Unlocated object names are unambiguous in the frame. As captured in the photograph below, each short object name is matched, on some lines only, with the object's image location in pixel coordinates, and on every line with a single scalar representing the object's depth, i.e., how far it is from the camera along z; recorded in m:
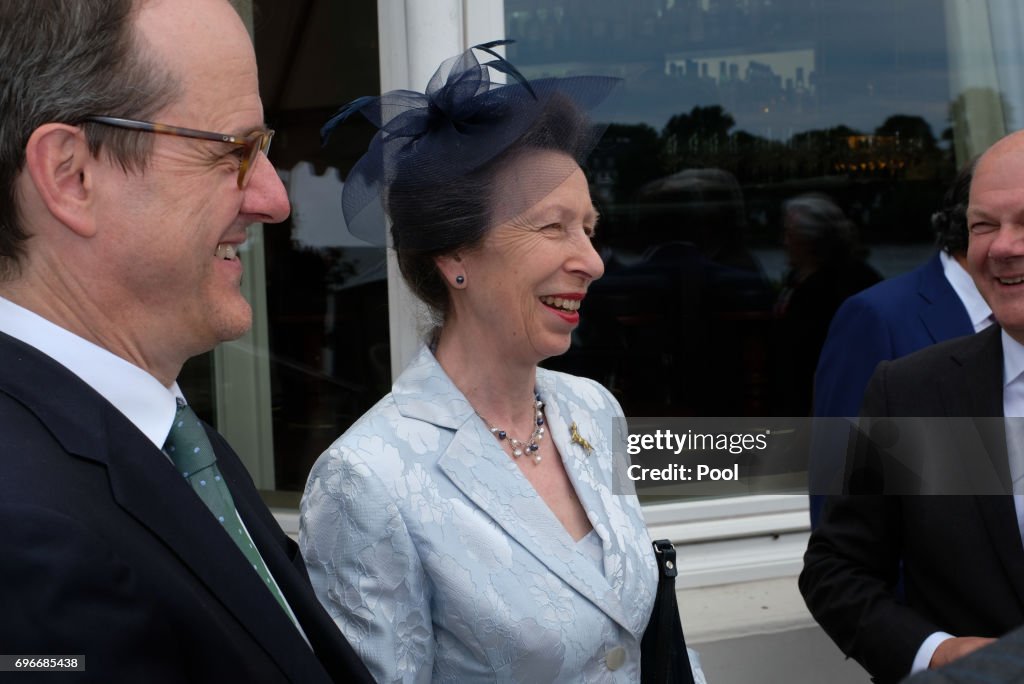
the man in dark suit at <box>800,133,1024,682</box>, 1.93
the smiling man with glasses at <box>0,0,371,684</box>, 0.90
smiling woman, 1.63
